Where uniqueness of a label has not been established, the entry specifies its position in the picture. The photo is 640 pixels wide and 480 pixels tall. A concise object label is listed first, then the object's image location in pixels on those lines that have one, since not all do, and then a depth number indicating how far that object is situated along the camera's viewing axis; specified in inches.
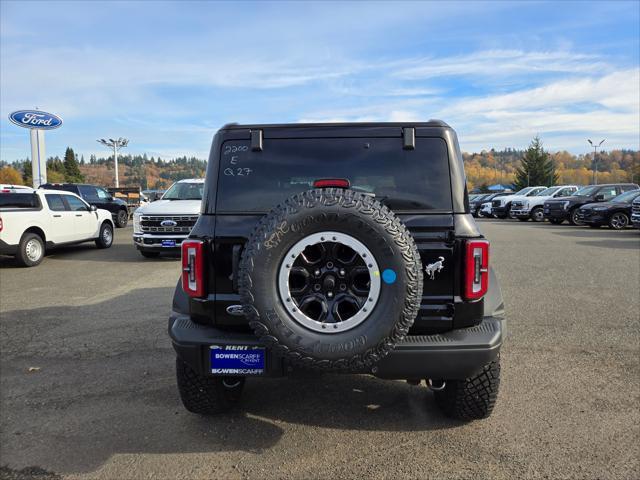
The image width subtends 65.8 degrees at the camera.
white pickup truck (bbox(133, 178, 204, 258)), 426.9
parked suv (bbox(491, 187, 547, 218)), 1144.8
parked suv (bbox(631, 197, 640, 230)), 638.5
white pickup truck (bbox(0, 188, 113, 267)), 410.0
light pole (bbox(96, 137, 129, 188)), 2096.5
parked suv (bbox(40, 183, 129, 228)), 736.5
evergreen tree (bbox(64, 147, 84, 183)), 4216.5
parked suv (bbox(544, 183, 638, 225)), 840.9
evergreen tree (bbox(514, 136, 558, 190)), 2832.2
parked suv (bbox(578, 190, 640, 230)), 746.8
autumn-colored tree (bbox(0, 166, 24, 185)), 4881.4
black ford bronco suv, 103.6
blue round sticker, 103.1
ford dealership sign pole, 1021.8
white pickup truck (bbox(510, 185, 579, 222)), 1013.8
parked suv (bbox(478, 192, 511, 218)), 1244.8
